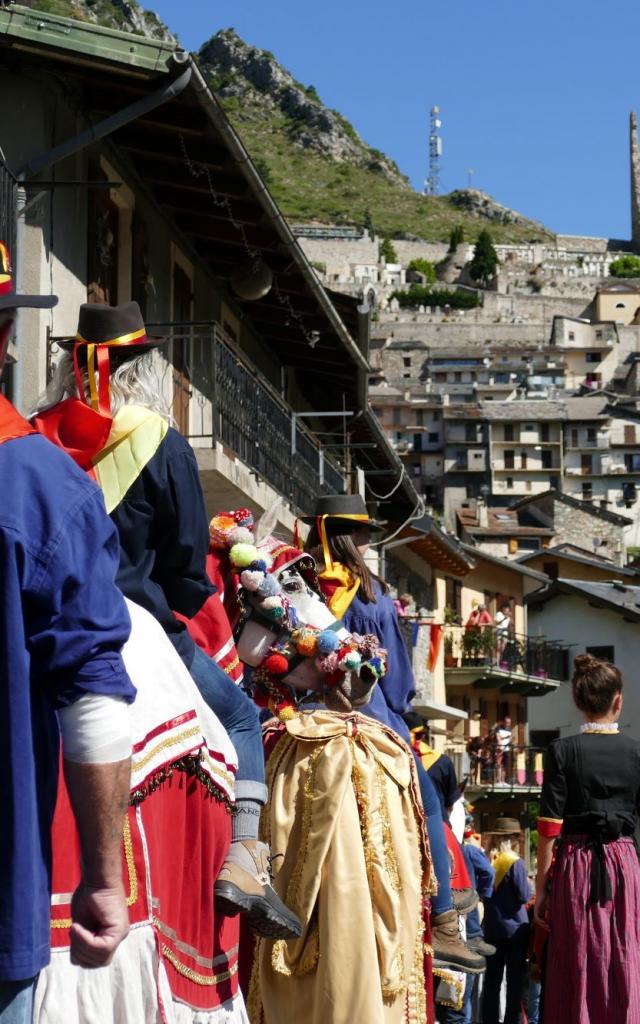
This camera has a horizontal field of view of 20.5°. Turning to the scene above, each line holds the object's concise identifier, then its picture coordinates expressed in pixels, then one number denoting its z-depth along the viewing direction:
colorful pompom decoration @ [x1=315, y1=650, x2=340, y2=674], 7.06
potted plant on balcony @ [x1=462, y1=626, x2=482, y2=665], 48.69
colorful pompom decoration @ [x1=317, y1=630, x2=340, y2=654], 6.93
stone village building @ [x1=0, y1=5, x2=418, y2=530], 12.95
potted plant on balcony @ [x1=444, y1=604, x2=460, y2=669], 47.50
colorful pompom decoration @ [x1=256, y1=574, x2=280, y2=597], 6.61
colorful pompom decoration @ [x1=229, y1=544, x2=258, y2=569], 6.55
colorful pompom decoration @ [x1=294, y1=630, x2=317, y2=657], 6.93
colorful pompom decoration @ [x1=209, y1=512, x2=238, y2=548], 6.56
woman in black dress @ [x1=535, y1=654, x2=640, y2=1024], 8.30
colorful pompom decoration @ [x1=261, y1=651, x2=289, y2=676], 6.98
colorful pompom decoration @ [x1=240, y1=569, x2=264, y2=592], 6.56
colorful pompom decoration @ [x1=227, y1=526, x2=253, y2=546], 6.57
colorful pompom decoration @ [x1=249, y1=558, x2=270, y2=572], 6.58
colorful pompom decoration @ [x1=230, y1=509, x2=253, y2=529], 6.62
